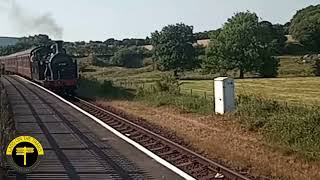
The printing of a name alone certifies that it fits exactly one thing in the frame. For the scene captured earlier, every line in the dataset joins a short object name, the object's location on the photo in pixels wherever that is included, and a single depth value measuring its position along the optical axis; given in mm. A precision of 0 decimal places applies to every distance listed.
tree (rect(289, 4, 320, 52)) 116625
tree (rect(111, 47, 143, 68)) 114938
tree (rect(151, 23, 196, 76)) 85062
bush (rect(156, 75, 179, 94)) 33156
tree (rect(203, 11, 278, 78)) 76250
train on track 35219
